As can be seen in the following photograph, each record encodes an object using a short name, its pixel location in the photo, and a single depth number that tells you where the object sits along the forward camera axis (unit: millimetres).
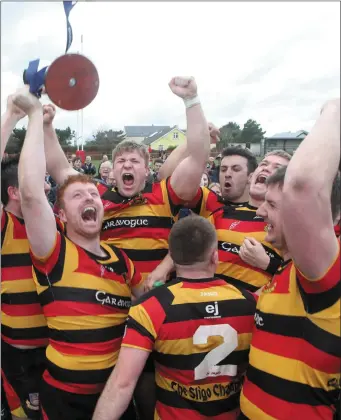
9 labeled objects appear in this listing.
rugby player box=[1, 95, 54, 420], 2445
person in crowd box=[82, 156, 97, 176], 11794
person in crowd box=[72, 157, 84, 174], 11536
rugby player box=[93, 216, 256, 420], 1719
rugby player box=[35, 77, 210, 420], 2666
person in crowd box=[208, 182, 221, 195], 5203
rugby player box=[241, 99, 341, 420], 1157
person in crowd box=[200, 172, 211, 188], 5964
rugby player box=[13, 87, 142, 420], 2002
